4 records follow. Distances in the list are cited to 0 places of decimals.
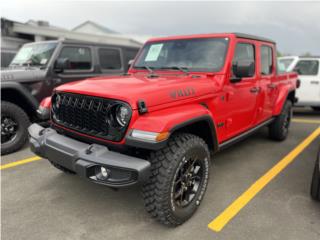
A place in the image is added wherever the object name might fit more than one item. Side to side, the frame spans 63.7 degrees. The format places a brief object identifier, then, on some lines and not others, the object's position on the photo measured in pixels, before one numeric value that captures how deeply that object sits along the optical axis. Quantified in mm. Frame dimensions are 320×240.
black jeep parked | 4379
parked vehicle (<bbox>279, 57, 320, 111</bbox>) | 7254
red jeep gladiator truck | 2178
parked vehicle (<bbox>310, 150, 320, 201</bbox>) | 2656
